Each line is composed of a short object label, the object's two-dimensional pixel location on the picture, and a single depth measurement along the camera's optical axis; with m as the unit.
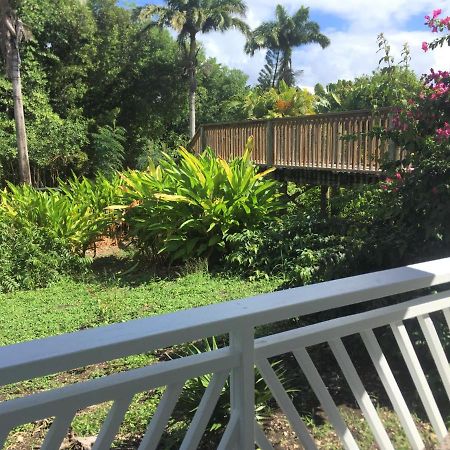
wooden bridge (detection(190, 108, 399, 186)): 8.39
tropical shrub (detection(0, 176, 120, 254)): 8.42
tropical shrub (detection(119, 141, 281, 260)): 7.63
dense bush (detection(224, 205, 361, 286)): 5.89
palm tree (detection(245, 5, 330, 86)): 35.97
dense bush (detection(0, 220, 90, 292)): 7.25
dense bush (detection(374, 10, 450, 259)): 3.25
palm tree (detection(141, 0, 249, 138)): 25.22
